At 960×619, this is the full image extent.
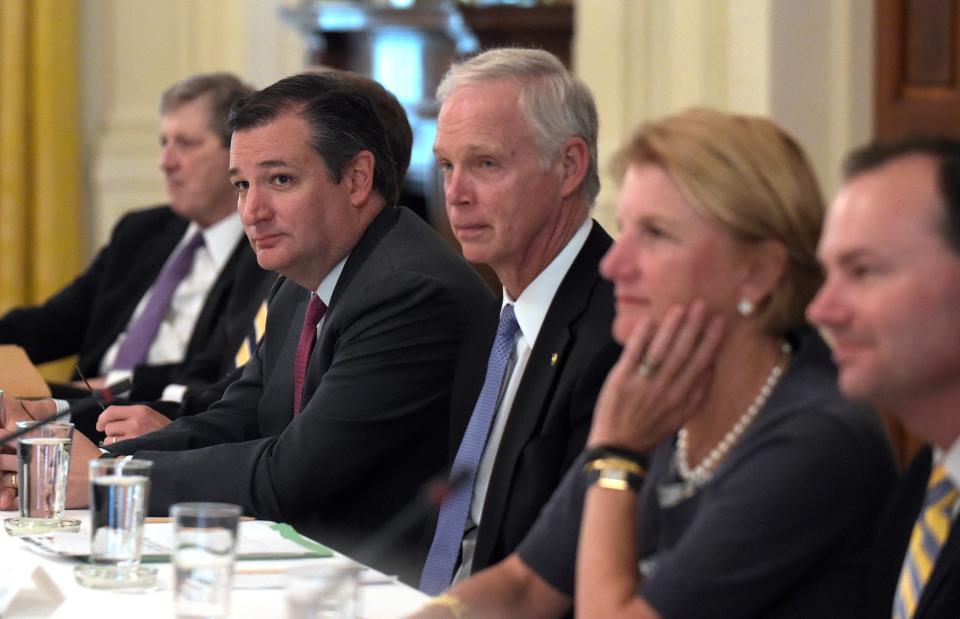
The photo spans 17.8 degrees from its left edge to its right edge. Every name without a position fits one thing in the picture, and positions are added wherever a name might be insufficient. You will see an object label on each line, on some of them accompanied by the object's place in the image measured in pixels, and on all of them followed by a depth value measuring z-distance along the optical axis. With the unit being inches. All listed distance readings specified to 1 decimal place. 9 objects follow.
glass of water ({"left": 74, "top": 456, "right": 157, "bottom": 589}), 113.5
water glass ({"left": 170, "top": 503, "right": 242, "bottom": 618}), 107.9
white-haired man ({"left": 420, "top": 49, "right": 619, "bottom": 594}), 126.2
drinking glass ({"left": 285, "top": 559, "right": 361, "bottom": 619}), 102.8
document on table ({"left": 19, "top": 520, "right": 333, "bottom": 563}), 117.6
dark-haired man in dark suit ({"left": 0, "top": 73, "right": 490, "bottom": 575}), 132.4
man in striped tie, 103.6
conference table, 110.0
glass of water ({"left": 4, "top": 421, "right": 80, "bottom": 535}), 122.9
